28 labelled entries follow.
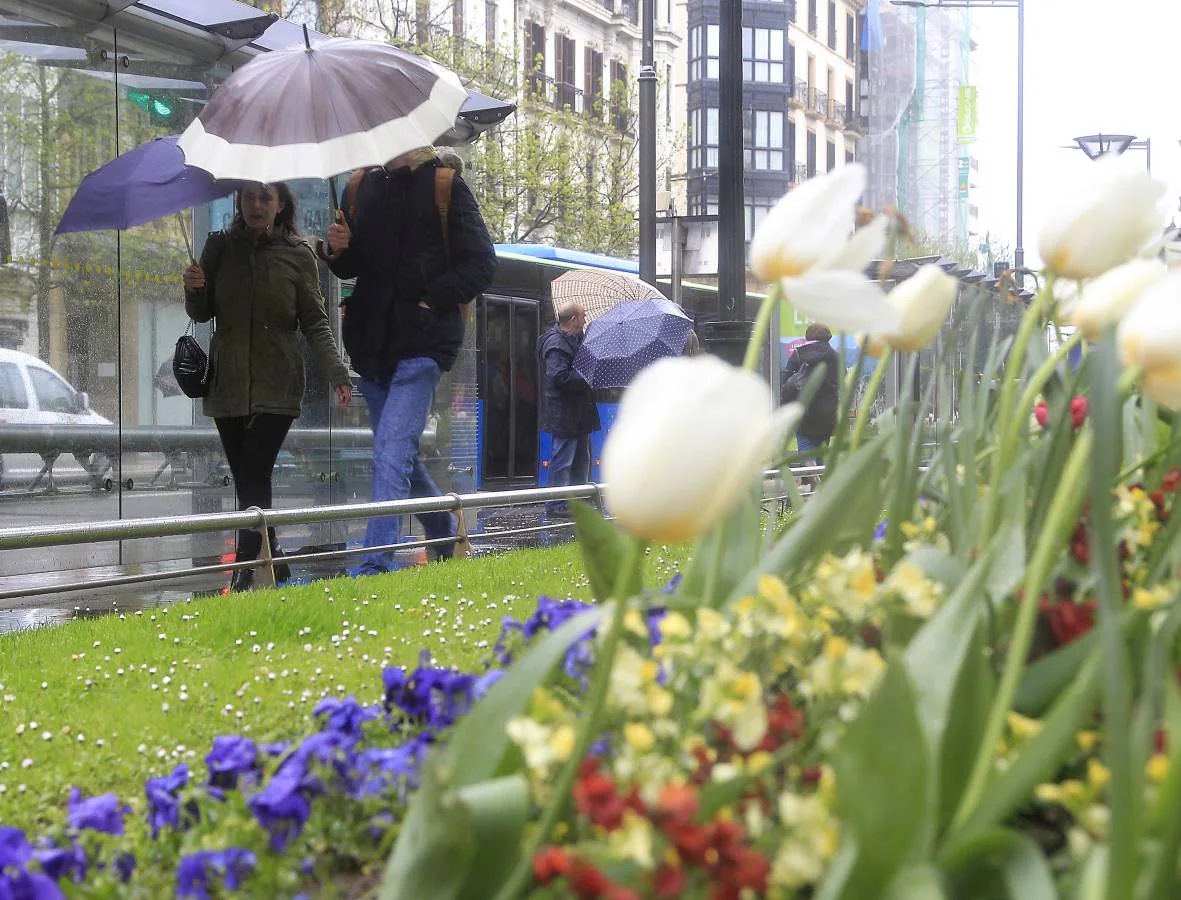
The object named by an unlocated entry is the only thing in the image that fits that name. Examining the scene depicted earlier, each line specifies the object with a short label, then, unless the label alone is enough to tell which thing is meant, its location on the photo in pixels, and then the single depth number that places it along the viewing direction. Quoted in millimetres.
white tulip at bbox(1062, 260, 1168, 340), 3031
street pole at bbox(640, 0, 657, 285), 17822
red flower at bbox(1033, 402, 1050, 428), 4757
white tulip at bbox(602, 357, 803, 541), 1942
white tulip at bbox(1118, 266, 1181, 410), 2386
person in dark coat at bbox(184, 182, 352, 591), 10775
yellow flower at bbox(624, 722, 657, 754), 2144
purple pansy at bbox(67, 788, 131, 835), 3117
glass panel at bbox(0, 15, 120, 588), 11611
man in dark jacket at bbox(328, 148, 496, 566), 10622
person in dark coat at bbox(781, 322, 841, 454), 14840
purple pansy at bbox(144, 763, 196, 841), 3254
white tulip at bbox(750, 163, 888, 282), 2636
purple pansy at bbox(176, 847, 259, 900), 2640
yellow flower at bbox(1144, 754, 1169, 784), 2096
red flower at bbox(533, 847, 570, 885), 1903
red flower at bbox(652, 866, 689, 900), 1830
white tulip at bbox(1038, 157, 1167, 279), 2882
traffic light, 12321
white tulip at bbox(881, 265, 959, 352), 3115
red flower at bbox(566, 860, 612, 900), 1849
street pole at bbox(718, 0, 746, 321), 13121
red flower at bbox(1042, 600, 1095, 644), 2735
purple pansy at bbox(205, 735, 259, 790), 3419
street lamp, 26933
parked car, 11533
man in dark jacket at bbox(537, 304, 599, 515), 16056
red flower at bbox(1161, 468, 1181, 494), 4087
